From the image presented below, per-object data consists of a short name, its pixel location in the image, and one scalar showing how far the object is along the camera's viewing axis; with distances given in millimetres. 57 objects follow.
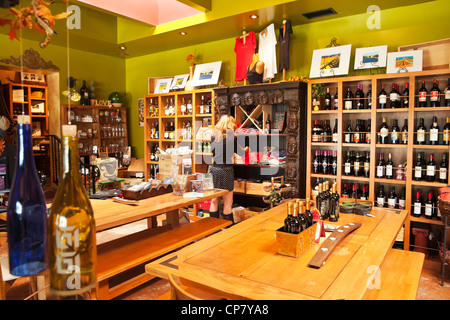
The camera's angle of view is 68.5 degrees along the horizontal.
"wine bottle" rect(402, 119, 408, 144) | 4250
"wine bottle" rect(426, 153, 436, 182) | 4090
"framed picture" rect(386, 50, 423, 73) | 4199
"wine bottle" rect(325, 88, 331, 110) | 4789
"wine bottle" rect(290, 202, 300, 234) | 1830
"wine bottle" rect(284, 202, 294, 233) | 1792
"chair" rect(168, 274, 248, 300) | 1274
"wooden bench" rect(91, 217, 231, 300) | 2574
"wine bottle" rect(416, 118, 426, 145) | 4129
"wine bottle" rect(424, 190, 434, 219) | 4066
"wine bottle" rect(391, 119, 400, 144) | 4348
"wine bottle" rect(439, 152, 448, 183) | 4031
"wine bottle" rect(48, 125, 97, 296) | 615
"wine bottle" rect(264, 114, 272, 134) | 5234
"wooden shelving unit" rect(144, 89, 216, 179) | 6012
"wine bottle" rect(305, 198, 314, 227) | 1974
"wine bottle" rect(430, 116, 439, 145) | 4074
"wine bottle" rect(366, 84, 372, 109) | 4518
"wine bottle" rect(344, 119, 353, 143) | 4645
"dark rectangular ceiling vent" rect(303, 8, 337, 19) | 4676
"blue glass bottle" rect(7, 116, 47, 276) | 611
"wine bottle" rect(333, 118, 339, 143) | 4689
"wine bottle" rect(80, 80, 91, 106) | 6974
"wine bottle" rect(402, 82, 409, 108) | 4216
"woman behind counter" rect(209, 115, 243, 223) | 4629
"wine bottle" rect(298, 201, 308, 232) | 1762
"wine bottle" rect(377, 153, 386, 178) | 4430
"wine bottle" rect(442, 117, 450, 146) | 4016
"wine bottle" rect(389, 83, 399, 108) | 4281
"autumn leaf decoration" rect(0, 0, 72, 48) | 584
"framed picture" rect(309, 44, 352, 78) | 4684
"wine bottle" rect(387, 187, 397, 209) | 4355
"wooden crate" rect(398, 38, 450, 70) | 4172
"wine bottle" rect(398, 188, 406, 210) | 4309
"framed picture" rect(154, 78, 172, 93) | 6641
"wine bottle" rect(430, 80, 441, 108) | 4047
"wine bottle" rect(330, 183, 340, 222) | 2467
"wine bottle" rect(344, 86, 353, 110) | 4604
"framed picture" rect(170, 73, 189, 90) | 6397
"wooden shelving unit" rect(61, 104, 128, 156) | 7008
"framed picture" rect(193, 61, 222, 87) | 5930
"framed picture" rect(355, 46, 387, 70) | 4465
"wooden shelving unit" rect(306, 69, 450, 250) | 4141
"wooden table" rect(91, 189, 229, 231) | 2402
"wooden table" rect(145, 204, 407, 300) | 1389
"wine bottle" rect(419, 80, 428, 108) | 4094
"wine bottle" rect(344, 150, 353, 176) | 4664
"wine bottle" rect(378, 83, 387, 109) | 4352
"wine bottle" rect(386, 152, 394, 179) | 4367
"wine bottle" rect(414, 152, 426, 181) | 4152
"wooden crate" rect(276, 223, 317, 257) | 1747
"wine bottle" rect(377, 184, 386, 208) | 4408
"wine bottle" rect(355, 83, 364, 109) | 4543
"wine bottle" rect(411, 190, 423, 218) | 4164
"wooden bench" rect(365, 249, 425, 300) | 1786
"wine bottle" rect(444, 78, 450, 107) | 3987
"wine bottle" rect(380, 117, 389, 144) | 4406
